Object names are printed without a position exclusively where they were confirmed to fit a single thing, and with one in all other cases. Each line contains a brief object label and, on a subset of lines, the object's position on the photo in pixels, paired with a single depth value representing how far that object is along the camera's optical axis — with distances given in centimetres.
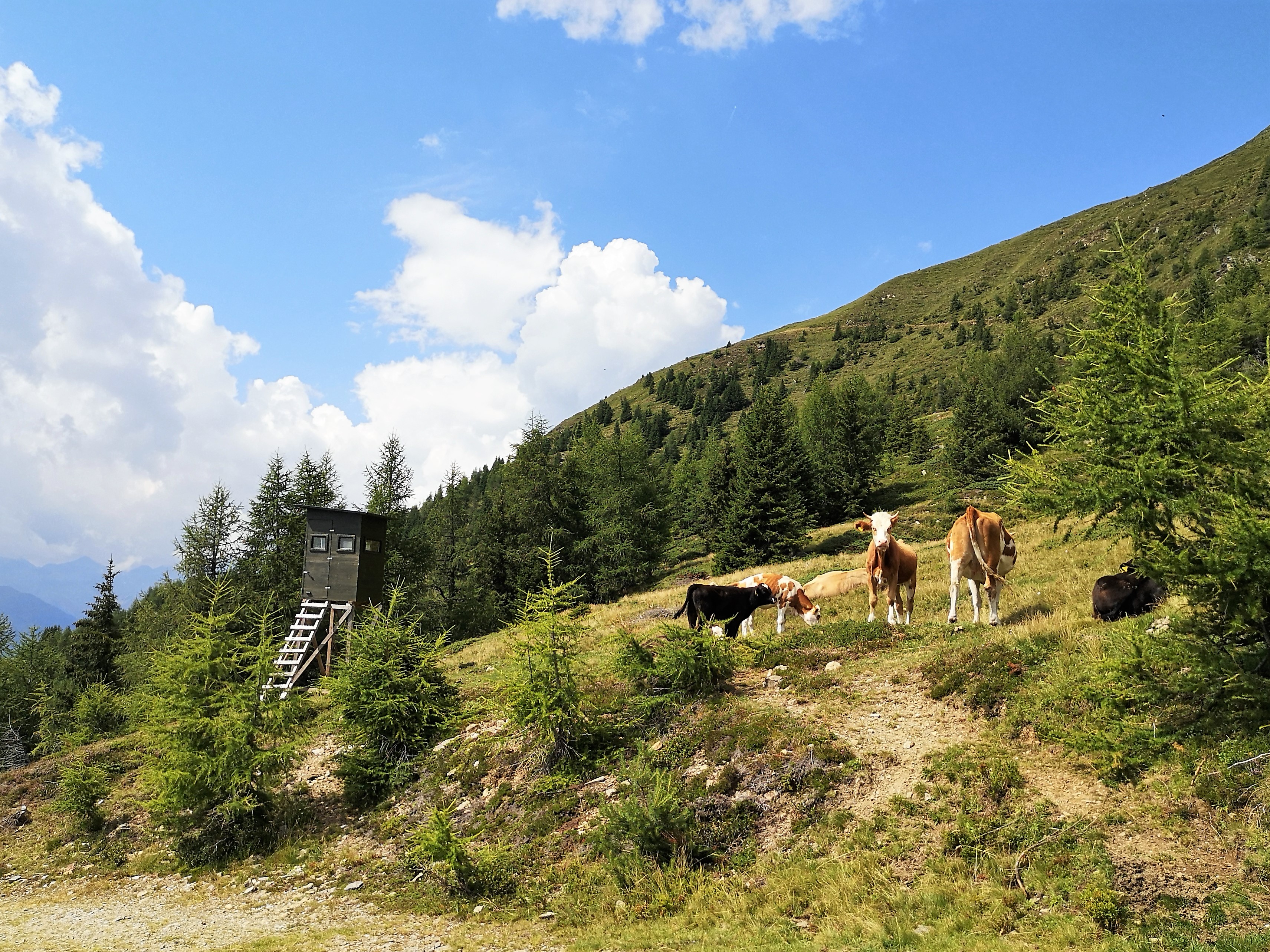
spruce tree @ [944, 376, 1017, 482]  5212
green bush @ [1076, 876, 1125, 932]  672
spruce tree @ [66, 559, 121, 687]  4534
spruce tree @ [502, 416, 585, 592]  4550
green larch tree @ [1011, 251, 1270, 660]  735
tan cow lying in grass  2333
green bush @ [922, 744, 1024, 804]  898
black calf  1792
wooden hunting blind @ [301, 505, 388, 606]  2892
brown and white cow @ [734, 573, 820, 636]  1892
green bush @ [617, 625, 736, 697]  1370
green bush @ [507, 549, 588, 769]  1306
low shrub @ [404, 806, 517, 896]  1068
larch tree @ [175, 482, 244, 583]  4059
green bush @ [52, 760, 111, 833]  1716
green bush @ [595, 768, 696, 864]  1002
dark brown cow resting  1293
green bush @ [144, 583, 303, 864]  1454
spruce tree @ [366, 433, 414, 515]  4653
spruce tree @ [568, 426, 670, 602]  4469
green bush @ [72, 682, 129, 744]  2931
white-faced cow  1595
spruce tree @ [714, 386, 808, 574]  4316
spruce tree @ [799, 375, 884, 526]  5578
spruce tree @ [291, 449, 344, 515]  4225
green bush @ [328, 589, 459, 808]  1524
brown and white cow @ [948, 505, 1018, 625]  1404
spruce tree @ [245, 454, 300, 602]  3872
